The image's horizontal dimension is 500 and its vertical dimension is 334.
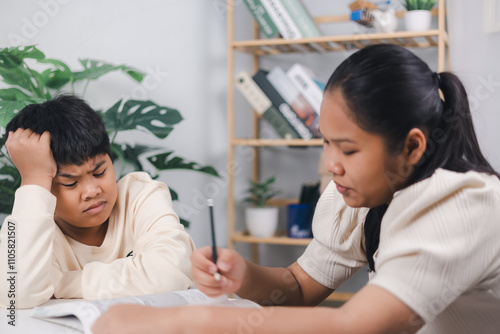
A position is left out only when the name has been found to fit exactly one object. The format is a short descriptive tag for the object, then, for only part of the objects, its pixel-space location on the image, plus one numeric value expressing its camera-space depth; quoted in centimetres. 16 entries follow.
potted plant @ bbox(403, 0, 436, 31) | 202
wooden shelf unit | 201
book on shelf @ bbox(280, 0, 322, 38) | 212
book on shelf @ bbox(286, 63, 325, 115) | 211
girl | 60
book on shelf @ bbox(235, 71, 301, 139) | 215
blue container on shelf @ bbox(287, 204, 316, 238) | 219
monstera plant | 152
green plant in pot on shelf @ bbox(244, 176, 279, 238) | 222
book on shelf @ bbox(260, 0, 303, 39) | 212
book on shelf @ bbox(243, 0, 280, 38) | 214
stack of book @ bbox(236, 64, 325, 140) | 212
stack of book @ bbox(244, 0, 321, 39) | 212
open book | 68
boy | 93
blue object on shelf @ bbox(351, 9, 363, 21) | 199
